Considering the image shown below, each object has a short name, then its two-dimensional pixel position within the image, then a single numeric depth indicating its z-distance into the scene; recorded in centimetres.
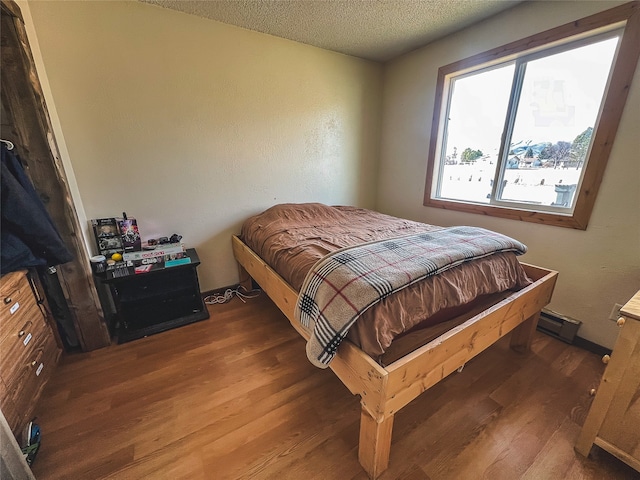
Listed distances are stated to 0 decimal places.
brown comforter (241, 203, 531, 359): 101
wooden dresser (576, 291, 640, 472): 95
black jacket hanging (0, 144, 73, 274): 118
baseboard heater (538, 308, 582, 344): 180
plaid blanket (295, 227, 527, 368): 100
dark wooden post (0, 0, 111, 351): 132
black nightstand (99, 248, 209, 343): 186
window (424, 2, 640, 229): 159
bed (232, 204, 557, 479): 96
